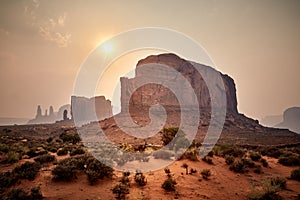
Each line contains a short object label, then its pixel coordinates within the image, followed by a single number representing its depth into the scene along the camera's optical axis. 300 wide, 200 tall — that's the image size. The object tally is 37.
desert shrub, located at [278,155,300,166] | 15.14
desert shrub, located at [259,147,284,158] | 18.85
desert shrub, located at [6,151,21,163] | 13.02
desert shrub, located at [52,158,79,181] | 9.71
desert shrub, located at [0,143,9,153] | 16.36
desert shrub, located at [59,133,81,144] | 29.16
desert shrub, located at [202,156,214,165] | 14.04
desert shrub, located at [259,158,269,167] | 14.34
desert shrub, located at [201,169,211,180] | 11.23
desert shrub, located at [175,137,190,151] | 18.53
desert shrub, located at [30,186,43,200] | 7.56
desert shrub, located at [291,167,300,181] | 11.30
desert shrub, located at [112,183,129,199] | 8.10
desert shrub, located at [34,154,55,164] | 12.99
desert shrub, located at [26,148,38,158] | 15.21
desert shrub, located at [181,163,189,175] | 11.76
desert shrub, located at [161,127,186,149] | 21.52
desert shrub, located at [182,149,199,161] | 14.30
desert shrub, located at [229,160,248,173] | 12.72
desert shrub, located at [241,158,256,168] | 13.66
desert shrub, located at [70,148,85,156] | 16.07
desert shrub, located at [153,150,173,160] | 15.50
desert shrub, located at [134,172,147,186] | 9.46
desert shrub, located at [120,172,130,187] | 9.29
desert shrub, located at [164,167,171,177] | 11.34
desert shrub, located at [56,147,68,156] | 16.41
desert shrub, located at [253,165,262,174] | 12.79
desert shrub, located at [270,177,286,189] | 9.81
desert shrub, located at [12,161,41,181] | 9.60
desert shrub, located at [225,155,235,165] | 14.06
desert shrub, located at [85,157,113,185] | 9.59
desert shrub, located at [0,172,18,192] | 8.73
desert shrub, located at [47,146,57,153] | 18.26
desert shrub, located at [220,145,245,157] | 17.08
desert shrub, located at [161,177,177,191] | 9.14
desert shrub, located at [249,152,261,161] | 15.56
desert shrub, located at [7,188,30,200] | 7.32
